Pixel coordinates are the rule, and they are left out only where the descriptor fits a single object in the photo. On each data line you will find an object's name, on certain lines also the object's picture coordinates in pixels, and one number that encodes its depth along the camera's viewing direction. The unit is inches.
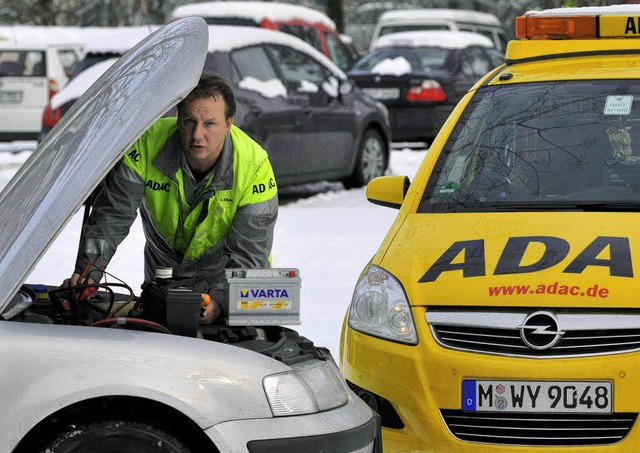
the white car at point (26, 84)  1230.1
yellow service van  280.8
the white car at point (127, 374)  219.2
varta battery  250.1
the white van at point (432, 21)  1711.4
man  294.8
